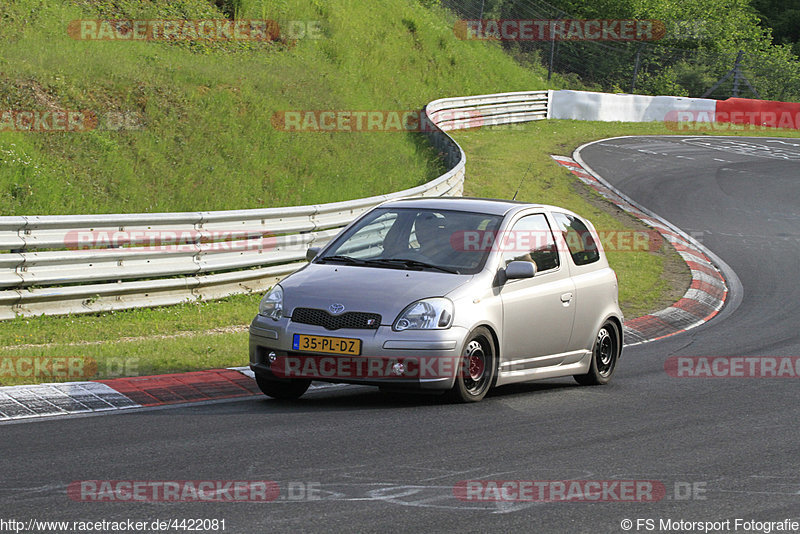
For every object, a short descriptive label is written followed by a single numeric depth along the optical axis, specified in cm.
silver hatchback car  1558
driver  1733
